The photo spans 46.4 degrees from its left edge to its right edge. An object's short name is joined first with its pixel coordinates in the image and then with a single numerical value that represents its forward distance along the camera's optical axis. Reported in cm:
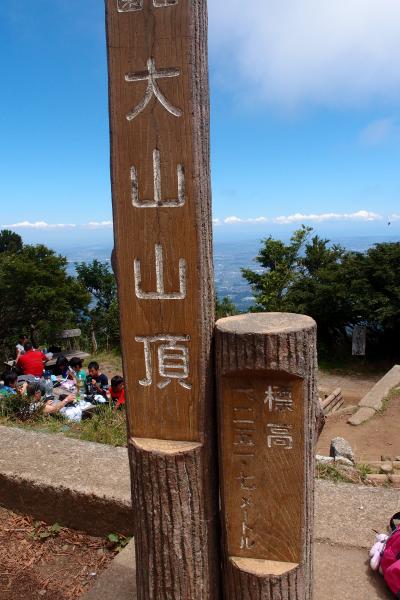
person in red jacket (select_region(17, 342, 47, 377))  759
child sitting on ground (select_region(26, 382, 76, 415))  499
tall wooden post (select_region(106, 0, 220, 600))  175
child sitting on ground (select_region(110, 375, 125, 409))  586
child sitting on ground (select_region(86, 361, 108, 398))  665
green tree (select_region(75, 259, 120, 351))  2034
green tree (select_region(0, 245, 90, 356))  1611
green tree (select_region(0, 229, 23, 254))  2450
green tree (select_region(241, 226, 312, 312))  1866
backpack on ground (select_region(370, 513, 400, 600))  234
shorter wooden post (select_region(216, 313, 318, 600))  179
